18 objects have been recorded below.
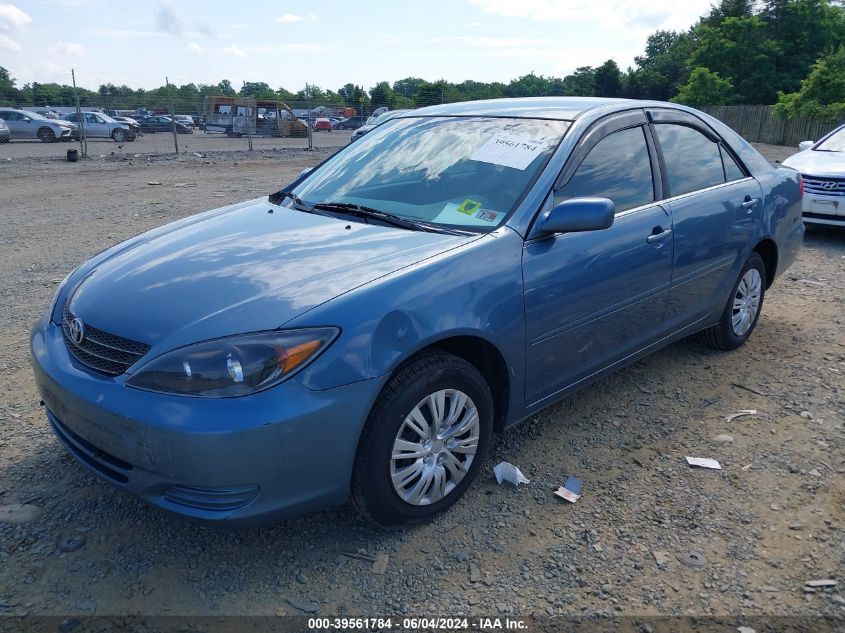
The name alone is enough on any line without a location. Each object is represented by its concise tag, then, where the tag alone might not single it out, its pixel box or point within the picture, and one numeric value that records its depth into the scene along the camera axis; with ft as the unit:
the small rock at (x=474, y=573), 8.48
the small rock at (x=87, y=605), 7.80
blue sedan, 7.64
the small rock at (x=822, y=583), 8.48
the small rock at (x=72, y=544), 8.77
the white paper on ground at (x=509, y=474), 10.52
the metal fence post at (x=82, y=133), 63.31
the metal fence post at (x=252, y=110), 97.52
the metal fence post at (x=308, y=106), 82.05
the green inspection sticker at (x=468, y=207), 10.43
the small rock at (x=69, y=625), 7.51
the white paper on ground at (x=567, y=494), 10.16
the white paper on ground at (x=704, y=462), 11.16
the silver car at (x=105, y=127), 94.22
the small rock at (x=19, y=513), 9.31
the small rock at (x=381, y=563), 8.60
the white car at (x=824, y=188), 27.45
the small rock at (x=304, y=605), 7.91
